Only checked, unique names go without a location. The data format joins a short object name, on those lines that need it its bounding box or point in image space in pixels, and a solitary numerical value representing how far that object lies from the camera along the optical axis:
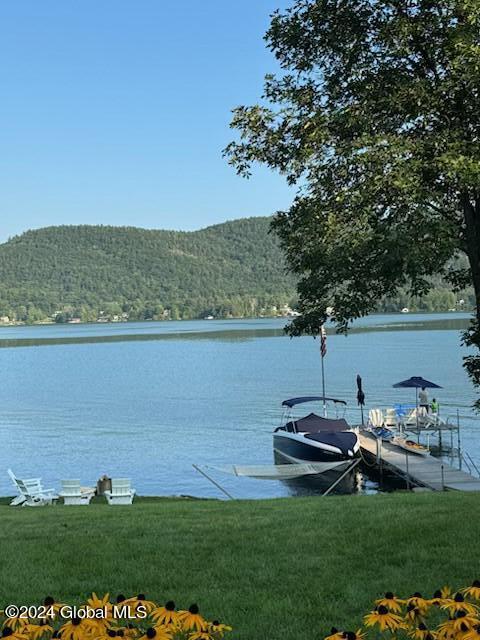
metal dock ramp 22.84
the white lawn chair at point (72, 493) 20.72
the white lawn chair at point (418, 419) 36.06
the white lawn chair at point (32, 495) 20.73
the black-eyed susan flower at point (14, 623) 4.02
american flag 28.53
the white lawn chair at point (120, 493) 20.64
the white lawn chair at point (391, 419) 36.88
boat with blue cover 28.62
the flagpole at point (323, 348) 28.86
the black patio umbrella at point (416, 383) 37.03
